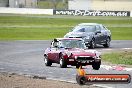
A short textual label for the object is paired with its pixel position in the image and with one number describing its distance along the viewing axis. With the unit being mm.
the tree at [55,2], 165650
